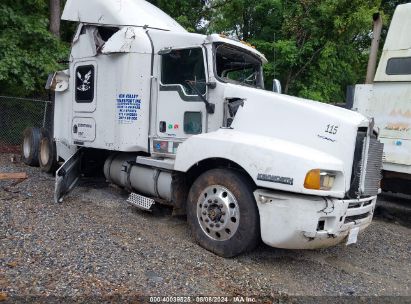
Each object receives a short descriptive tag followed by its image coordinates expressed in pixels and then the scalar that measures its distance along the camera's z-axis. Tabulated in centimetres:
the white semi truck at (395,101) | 730
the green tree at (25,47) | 1202
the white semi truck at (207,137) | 481
